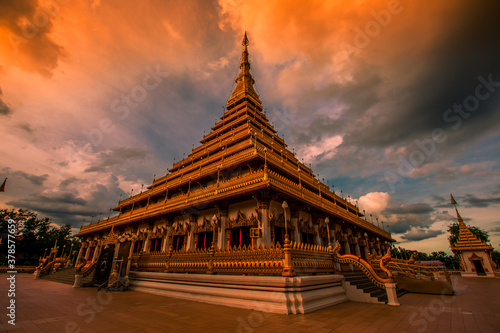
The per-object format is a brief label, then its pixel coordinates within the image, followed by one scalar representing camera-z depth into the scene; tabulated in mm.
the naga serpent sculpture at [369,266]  9711
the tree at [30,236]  42438
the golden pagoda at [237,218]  10141
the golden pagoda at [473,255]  28631
